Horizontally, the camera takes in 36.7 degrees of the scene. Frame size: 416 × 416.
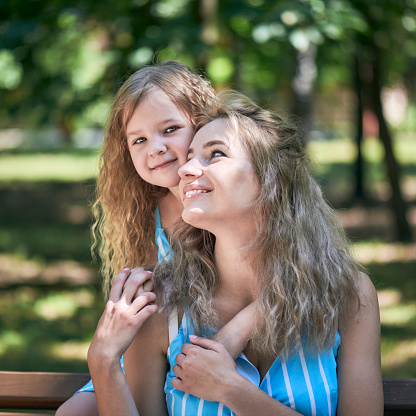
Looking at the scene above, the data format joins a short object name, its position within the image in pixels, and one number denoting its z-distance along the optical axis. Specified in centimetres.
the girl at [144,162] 266
